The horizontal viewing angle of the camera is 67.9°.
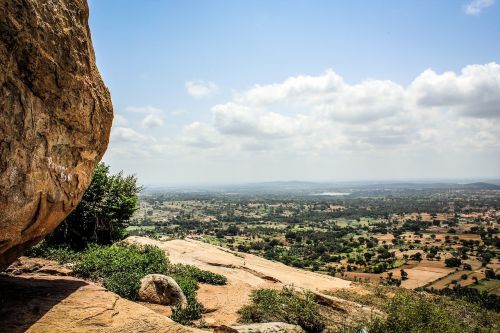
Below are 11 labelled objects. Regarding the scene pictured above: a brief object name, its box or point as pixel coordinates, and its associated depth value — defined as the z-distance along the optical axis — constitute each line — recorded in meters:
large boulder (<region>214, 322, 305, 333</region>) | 11.88
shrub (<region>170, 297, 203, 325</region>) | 13.56
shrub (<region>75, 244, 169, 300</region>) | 15.52
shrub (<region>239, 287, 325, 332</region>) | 15.13
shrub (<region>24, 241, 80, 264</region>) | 18.66
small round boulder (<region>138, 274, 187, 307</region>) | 15.30
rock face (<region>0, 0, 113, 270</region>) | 8.34
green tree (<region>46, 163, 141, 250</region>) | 23.02
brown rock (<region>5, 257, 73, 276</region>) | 14.71
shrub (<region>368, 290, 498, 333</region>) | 14.45
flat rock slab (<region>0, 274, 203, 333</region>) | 10.08
